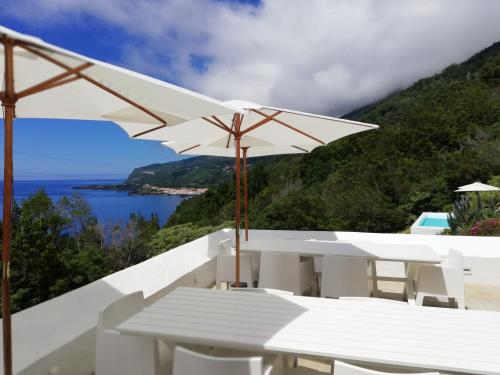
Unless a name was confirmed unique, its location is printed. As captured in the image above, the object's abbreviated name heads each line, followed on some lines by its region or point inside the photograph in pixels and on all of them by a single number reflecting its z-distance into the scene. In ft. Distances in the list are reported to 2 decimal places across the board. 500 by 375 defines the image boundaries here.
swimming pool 42.63
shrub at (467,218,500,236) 24.21
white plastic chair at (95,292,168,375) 6.76
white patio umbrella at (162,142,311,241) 16.60
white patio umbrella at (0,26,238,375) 5.13
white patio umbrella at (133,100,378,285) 11.77
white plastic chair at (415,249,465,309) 11.48
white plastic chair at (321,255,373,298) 11.71
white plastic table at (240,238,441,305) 12.53
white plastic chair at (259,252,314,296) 12.53
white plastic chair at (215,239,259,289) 13.79
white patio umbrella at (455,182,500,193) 44.34
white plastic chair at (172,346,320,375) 5.46
